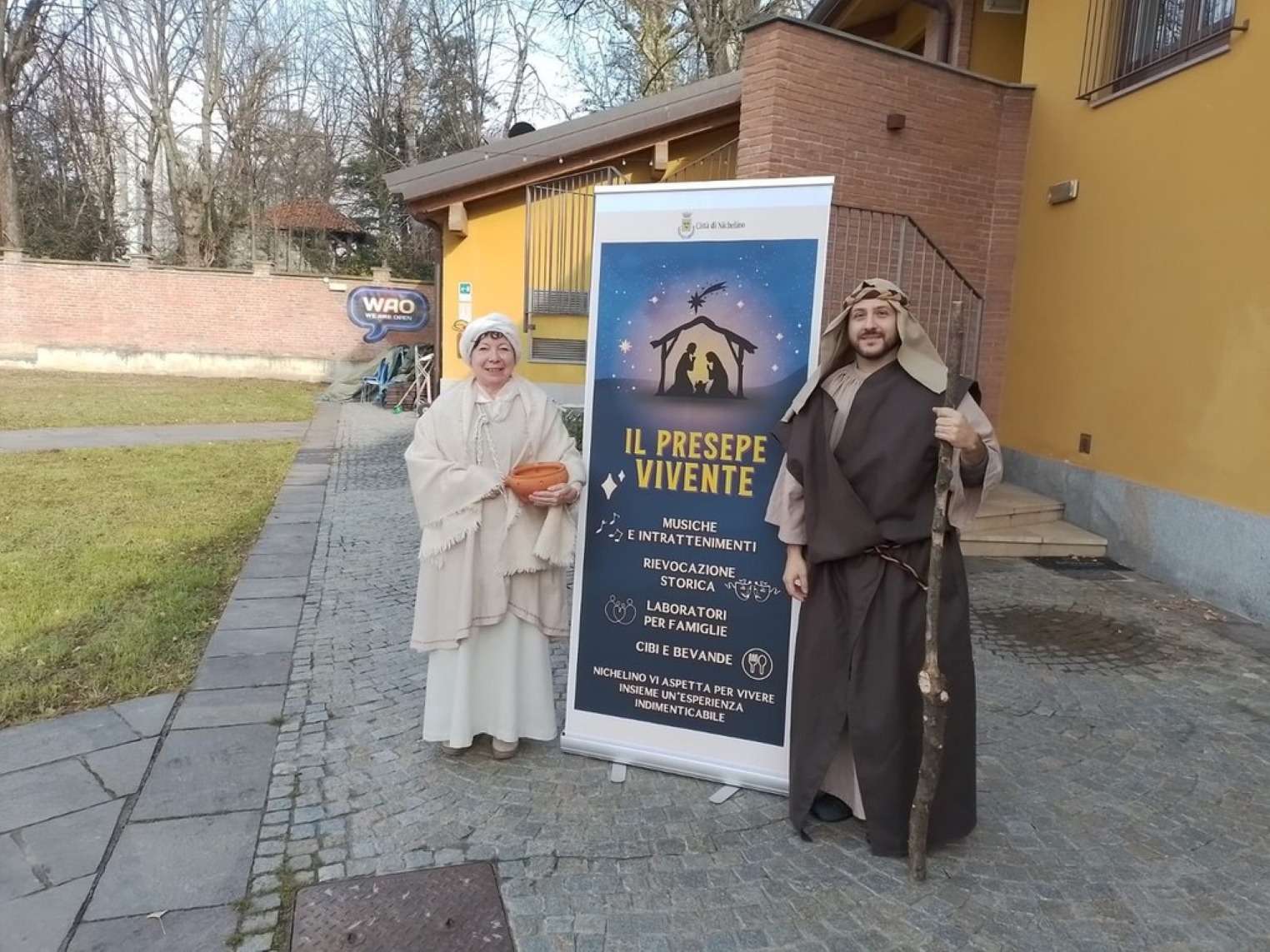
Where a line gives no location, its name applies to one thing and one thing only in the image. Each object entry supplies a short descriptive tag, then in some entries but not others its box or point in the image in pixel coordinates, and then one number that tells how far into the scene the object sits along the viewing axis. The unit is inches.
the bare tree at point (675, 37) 735.1
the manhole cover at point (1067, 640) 191.6
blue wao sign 843.4
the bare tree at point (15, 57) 1013.8
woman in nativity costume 128.5
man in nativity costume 107.9
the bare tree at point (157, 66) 1085.1
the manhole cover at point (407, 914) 97.9
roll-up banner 122.4
